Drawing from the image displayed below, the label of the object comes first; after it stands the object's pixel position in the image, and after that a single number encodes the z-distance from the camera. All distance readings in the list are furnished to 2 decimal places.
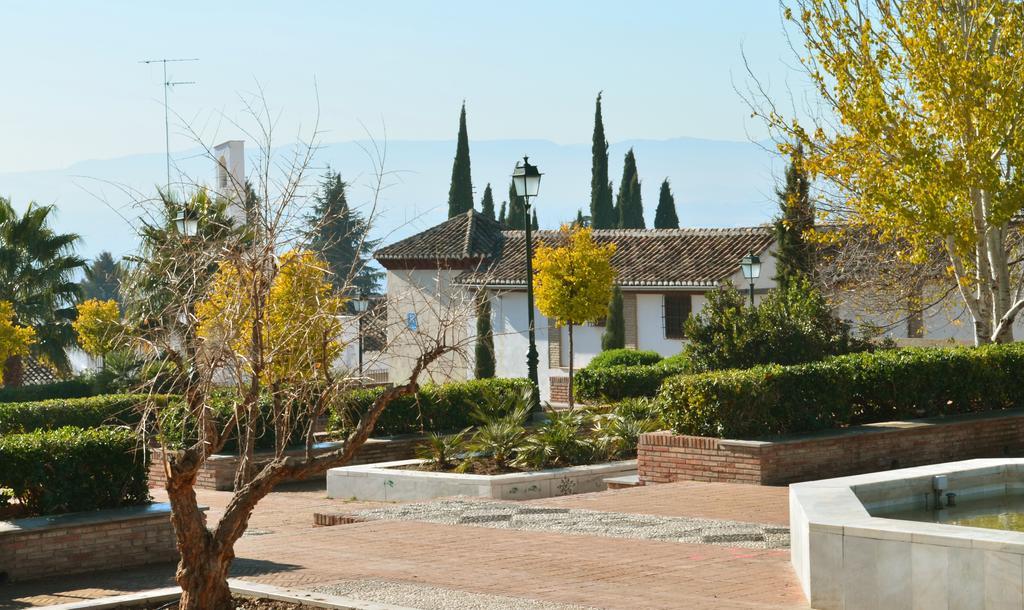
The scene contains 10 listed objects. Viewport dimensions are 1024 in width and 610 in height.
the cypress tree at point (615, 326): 37.78
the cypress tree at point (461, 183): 59.41
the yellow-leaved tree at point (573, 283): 31.34
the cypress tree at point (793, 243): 33.62
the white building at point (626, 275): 37.59
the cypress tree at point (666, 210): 69.12
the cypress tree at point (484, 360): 38.75
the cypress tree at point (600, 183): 65.50
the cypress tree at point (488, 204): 74.56
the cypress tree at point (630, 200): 66.88
